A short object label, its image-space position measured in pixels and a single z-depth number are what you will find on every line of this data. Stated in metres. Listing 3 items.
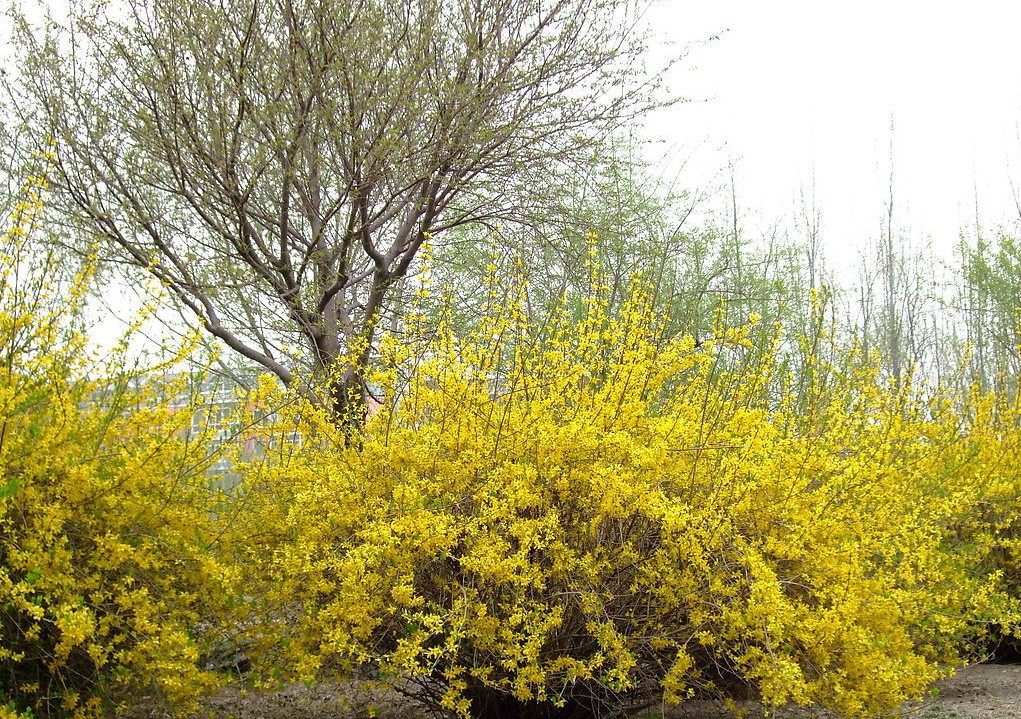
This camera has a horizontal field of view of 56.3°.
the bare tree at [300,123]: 6.80
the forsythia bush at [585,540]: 3.91
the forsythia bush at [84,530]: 3.55
